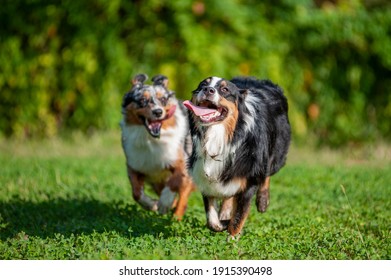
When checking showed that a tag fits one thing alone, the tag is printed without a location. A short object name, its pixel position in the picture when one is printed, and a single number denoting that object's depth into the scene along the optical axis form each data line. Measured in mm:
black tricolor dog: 12608
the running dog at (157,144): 16117
